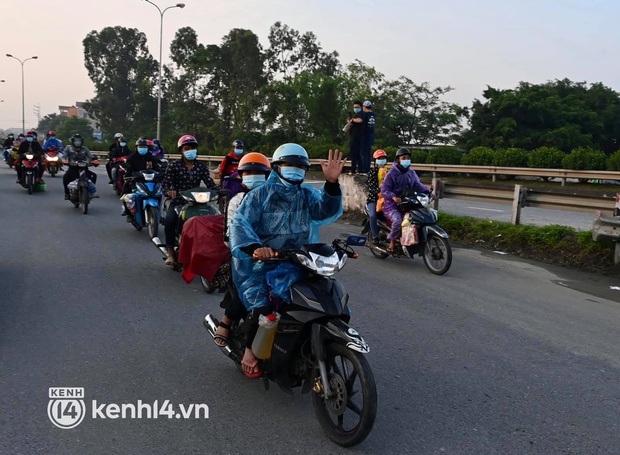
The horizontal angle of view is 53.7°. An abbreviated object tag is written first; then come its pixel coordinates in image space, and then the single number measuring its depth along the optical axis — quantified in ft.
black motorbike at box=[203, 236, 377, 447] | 11.88
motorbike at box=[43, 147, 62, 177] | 72.16
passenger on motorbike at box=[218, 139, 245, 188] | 36.70
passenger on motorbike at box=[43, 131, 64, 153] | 73.58
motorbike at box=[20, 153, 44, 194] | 62.03
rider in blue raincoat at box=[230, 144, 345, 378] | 13.67
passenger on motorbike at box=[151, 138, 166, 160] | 57.15
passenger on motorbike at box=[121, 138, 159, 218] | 41.83
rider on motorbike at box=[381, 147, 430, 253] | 31.86
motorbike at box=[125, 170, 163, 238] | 37.22
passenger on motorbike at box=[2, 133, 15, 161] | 106.63
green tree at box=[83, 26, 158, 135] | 280.51
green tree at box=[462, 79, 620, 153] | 129.70
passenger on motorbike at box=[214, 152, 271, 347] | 15.23
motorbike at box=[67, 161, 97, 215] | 48.80
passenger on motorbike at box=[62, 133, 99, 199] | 50.85
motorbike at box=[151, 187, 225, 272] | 27.89
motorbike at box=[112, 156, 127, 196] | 58.49
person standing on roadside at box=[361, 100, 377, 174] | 51.03
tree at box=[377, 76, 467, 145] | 157.58
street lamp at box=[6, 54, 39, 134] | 265.34
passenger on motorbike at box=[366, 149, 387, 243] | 35.68
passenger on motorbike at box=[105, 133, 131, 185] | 59.26
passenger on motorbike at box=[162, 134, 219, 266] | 29.07
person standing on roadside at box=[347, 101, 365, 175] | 51.08
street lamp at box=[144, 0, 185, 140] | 156.30
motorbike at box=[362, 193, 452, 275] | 29.48
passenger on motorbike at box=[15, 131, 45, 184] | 62.03
